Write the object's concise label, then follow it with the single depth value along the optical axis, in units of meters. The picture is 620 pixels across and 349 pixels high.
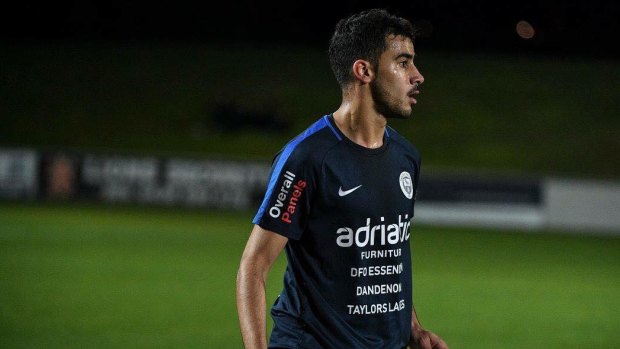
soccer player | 7.38
